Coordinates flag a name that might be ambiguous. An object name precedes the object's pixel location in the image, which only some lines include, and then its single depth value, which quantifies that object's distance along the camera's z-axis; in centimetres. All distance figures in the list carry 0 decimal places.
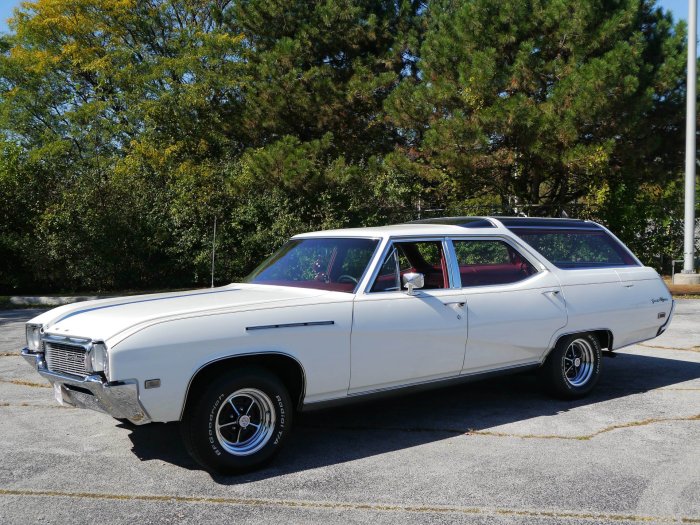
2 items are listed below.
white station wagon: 443
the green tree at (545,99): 1664
